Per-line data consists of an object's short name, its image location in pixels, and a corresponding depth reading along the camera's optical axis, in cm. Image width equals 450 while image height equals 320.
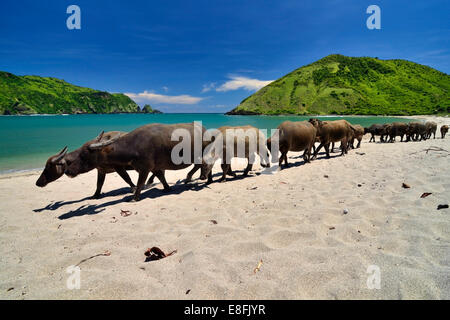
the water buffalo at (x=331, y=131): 1178
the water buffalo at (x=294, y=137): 972
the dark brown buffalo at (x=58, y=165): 582
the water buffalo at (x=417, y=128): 1917
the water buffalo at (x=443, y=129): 2017
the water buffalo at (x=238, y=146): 752
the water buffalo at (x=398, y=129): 1922
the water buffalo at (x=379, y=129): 2041
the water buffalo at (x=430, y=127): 2009
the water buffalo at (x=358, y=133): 1582
